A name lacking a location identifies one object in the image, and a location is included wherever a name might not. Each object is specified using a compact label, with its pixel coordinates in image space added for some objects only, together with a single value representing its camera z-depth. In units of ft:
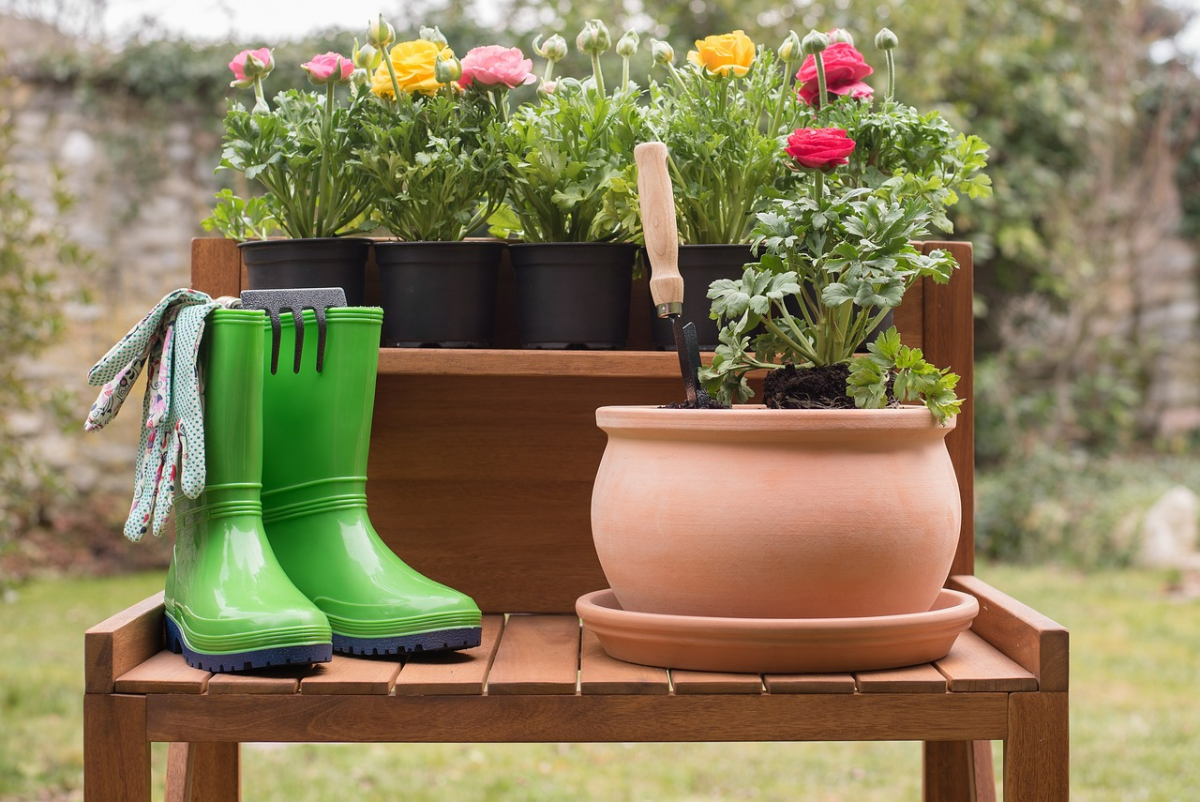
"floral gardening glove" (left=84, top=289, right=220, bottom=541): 9.02
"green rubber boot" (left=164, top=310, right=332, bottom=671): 8.98
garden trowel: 9.21
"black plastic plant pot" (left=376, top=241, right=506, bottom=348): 9.55
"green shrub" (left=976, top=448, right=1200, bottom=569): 28.64
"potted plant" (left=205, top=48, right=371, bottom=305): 9.58
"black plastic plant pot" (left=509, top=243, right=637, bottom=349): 9.54
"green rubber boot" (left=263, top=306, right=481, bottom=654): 9.26
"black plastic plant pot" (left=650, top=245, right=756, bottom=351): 9.55
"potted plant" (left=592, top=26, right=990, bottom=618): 8.96
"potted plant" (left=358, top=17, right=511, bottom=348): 9.54
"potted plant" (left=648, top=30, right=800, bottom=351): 9.53
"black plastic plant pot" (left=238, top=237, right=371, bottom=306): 9.60
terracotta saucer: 8.93
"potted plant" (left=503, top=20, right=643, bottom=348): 9.52
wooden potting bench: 8.94
